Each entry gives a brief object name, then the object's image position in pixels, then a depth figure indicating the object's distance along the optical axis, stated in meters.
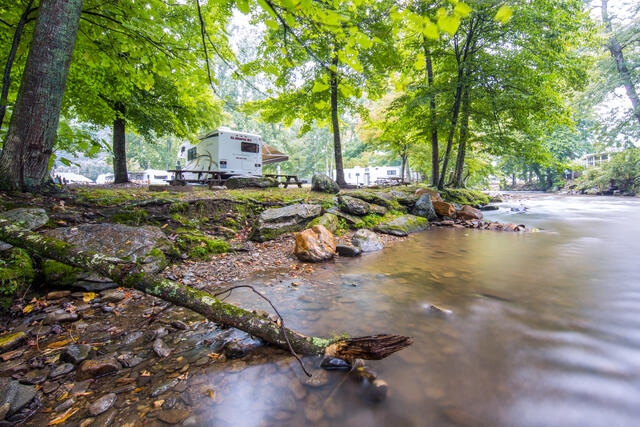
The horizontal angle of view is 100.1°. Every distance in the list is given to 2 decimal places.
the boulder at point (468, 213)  9.12
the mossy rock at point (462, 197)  11.87
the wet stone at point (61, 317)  2.36
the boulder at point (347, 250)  4.86
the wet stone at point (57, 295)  2.67
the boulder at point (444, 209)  9.35
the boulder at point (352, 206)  7.04
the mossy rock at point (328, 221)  5.82
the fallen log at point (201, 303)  1.70
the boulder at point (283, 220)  5.29
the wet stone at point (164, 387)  1.66
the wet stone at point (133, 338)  2.15
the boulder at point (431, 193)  10.06
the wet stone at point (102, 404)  1.51
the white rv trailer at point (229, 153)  12.65
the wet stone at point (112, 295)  2.80
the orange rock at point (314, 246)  4.45
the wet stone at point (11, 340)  1.96
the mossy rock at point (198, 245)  4.26
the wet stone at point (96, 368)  1.75
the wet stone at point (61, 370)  1.75
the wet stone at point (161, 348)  2.00
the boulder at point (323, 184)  9.76
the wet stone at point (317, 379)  1.75
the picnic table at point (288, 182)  11.59
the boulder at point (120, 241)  3.20
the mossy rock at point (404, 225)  6.76
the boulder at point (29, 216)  3.17
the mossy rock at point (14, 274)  2.38
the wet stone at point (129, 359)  1.89
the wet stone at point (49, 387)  1.63
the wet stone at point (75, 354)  1.87
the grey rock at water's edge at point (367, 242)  5.28
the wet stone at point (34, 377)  1.69
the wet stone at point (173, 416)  1.49
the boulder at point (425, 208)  8.97
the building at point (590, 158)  33.44
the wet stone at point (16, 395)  1.47
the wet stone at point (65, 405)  1.52
